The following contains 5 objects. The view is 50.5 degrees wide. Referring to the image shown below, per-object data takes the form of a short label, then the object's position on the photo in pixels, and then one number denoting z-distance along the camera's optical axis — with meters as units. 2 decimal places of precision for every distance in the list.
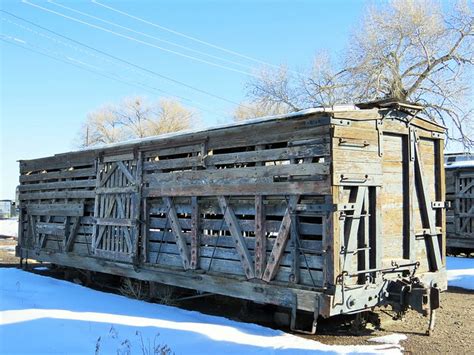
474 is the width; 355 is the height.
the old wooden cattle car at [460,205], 16.08
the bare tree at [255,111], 32.12
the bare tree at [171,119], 46.88
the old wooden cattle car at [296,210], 6.69
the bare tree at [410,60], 26.55
